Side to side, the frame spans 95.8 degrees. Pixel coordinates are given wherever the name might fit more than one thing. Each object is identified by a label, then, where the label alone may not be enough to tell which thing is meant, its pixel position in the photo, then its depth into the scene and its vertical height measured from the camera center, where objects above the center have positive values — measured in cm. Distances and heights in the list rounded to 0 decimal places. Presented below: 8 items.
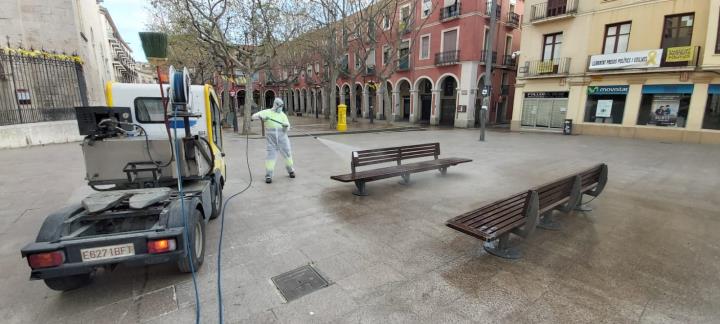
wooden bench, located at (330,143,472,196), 568 -116
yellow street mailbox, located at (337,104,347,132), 1912 -69
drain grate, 285 -161
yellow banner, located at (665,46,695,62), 1390 +237
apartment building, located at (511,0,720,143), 1395 +196
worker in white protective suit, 657 -52
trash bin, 1781 -102
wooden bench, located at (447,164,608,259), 335 -119
